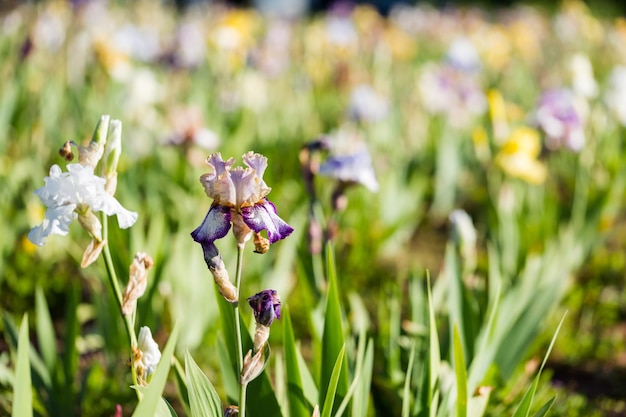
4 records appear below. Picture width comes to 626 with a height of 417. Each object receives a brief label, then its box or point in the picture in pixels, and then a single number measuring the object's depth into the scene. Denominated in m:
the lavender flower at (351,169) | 2.22
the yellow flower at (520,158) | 3.05
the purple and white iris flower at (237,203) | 1.63
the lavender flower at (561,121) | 3.13
